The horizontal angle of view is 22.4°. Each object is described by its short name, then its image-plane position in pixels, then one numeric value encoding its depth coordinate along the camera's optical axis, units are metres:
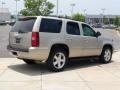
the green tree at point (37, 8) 40.84
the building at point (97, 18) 158.39
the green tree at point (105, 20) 141.12
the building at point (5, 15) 122.62
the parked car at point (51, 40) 10.03
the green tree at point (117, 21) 115.56
